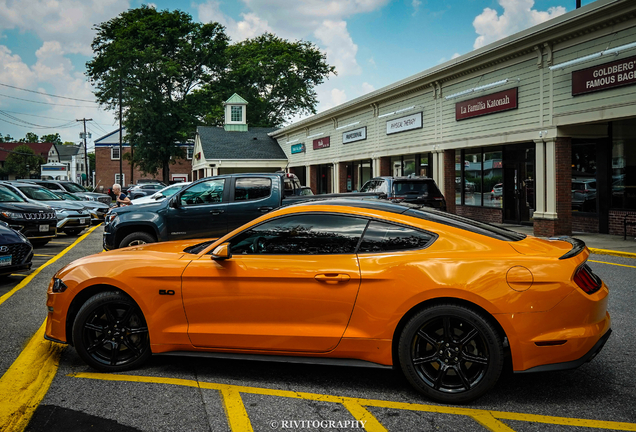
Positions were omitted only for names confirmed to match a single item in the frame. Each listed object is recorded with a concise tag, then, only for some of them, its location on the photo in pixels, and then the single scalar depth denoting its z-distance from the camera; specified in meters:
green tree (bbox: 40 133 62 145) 167.62
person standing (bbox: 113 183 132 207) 14.67
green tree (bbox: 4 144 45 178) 96.50
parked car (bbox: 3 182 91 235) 17.41
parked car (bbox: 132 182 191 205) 17.96
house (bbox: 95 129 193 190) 76.31
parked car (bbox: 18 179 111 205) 25.58
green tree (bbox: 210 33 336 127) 61.91
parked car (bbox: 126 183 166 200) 33.31
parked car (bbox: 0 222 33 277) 8.68
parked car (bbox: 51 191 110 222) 22.86
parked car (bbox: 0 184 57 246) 13.12
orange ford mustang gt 3.84
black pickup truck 10.70
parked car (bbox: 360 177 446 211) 15.62
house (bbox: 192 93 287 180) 43.72
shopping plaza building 13.88
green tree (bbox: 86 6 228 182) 54.59
